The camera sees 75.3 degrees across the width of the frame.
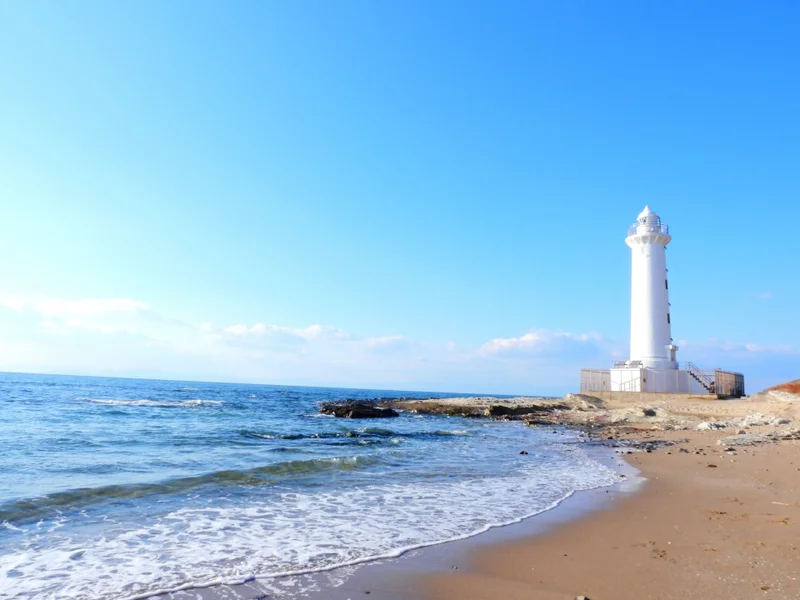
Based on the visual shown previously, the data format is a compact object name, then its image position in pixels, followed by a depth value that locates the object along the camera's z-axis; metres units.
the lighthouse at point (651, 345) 36.00
